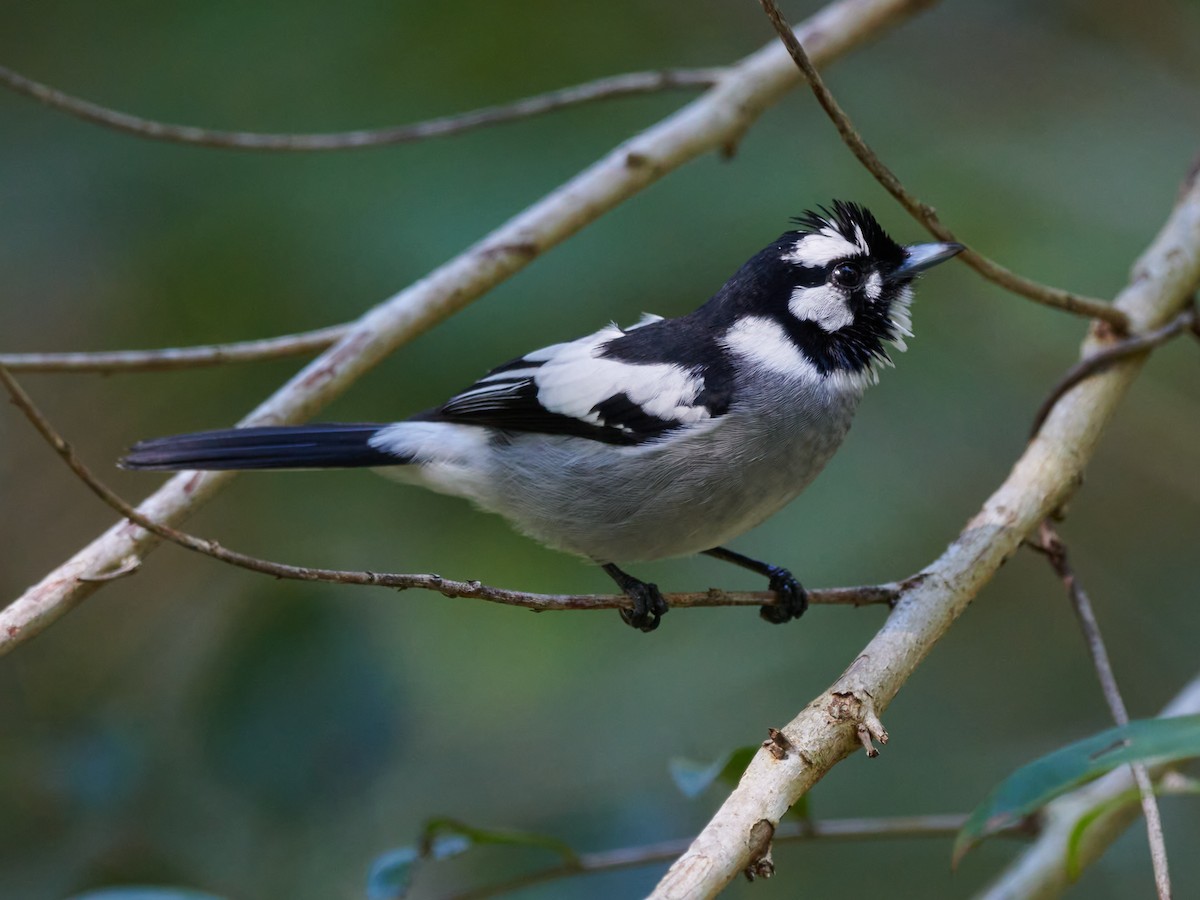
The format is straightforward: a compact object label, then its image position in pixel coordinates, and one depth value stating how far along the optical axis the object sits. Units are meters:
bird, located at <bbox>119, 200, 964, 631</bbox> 5.31
